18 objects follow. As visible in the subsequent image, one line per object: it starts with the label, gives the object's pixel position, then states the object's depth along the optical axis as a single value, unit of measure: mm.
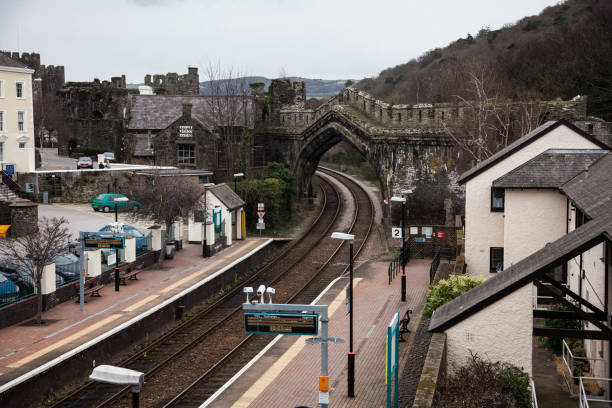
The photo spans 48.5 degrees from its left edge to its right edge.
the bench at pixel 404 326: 19891
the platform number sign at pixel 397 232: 26802
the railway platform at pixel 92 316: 16500
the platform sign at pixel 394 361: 13781
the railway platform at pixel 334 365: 15188
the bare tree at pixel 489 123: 33275
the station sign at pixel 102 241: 21766
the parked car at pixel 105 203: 37375
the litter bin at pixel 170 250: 29669
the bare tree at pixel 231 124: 45750
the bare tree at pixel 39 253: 19344
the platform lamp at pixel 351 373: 15311
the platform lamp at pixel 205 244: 30484
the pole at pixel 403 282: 23972
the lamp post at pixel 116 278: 23859
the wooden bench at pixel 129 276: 24809
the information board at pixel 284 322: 12875
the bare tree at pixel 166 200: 28281
